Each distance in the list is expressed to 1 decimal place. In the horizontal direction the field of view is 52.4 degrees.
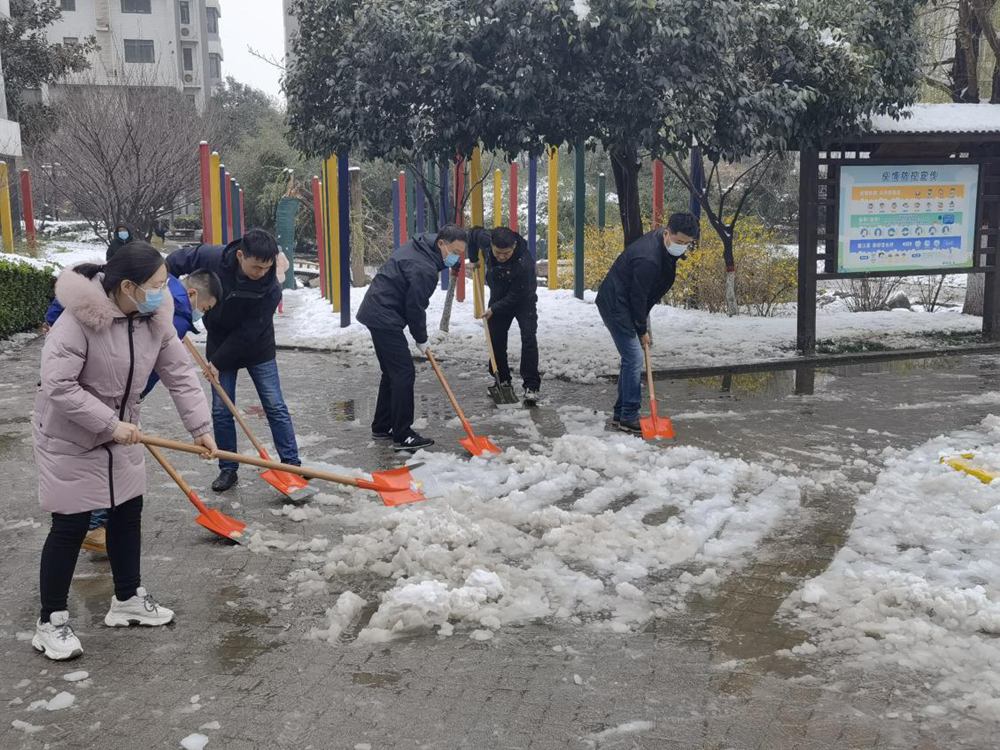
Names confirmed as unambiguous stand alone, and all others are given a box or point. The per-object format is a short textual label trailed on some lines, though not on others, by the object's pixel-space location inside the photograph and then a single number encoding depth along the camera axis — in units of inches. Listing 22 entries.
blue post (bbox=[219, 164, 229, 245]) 660.7
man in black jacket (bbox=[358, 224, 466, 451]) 272.8
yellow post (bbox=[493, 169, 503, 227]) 619.2
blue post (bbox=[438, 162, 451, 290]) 525.0
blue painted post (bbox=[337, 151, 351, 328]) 491.8
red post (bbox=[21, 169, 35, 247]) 860.0
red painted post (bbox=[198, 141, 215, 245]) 571.8
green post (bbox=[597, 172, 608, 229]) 652.1
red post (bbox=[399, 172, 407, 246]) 617.6
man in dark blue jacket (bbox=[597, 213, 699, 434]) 283.9
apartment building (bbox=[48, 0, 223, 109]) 1955.0
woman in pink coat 143.6
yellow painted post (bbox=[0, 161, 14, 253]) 805.6
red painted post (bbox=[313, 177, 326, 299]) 637.3
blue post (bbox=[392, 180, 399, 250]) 594.2
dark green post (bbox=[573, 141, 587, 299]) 562.3
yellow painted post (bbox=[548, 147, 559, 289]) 593.6
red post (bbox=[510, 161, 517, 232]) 604.1
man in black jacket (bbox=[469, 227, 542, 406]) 329.1
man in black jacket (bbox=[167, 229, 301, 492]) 222.4
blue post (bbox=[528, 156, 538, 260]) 588.8
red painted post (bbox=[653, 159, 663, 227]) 557.0
